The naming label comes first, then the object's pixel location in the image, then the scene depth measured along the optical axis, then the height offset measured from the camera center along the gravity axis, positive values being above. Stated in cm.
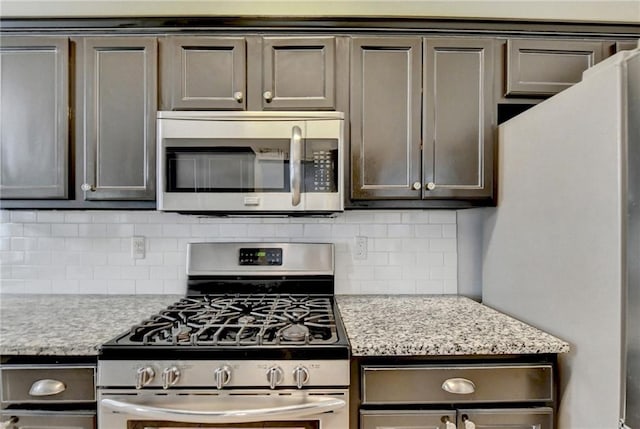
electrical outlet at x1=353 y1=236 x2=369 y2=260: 191 -17
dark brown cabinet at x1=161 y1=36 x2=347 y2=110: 158 +64
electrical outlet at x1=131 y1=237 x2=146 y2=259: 190 -16
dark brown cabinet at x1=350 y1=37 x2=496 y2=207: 158 +45
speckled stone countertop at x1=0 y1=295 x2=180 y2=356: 118 -42
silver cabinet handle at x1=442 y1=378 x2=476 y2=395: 118 -56
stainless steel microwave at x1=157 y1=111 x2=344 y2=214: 150 +24
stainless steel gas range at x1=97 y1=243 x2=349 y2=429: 114 -54
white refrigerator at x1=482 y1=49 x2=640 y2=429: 97 -5
